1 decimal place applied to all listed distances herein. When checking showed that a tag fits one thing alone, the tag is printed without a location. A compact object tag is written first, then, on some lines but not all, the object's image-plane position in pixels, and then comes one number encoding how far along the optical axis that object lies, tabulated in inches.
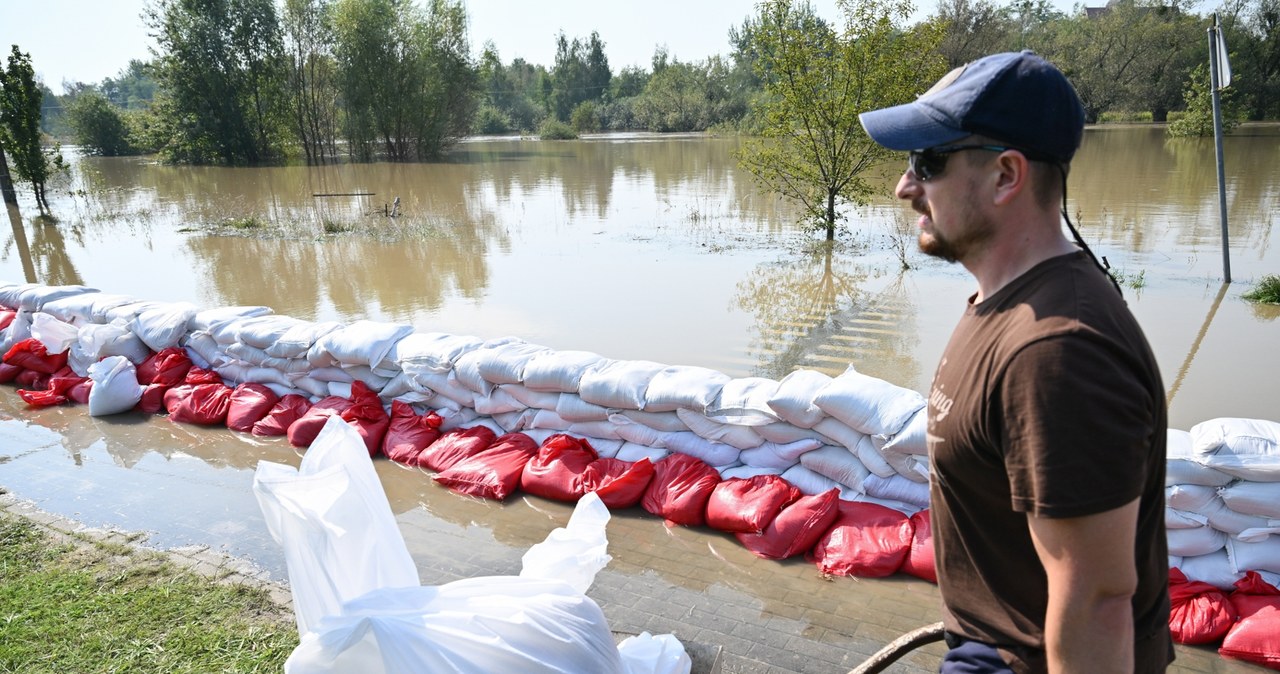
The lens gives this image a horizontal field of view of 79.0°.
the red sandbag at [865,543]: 125.9
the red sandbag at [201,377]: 214.4
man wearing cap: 34.9
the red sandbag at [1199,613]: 106.9
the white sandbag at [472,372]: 178.5
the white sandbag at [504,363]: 173.8
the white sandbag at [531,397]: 172.2
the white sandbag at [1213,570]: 114.7
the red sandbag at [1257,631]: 102.4
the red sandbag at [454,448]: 171.6
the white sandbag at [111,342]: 224.4
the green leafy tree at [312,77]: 1317.7
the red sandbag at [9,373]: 239.1
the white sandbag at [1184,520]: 116.6
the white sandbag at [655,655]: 78.2
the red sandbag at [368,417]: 182.1
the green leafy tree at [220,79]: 1235.2
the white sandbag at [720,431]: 151.7
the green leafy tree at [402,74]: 1333.7
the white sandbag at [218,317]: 217.9
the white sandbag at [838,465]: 140.9
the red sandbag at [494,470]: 159.2
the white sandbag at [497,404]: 177.6
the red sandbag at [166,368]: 219.8
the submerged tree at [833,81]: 405.7
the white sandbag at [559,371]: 168.1
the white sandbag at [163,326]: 222.7
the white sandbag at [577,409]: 165.8
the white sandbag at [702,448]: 153.9
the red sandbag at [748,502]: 136.9
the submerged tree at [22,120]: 692.1
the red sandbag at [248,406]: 199.3
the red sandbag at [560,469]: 155.3
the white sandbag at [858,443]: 137.5
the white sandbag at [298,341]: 201.2
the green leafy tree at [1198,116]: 995.3
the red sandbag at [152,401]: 214.1
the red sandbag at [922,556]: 122.9
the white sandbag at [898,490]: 134.1
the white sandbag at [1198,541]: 117.0
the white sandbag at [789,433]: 146.6
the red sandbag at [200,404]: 203.5
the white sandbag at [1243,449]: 111.7
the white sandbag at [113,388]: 209.0
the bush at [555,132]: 1940.2
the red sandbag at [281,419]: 195.5
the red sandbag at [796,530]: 133.1
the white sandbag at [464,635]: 62.9
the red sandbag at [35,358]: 235.5
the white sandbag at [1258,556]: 113.3
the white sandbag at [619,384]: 160.6
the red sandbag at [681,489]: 144.3
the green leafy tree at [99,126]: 1555.1
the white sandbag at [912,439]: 128.6
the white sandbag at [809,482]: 143.9
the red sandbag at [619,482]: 149.9
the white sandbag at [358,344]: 190.2
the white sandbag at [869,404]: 133.9
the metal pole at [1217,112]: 284.2
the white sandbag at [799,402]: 142.9
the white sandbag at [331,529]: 75.9
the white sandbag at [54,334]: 238.1
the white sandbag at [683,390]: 154.5
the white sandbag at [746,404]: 148.1
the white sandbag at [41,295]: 250.8
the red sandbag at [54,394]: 218.8
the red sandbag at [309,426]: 186.4
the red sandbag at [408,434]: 178.2
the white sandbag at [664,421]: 159.9
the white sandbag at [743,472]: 149.0
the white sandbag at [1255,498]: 112.2
